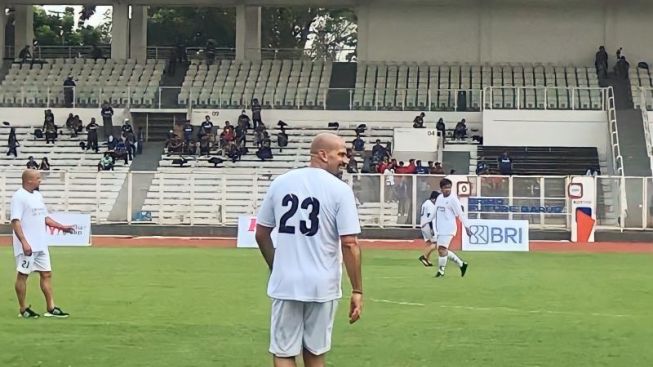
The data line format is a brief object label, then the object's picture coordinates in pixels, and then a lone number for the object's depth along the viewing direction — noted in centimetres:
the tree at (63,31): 7481
